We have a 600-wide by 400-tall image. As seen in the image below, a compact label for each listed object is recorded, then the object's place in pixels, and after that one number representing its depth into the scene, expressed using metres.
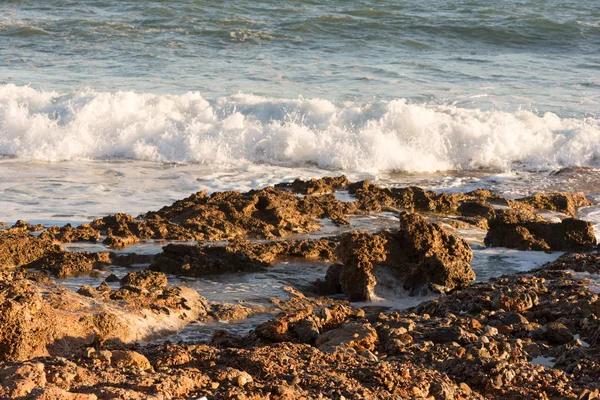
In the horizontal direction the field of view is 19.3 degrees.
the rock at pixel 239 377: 7.47
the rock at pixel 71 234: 15.07
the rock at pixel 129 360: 7.90
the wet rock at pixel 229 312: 11.40
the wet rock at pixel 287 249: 14.33
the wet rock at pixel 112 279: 12.58
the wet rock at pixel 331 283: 13.12
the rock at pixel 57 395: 6.38
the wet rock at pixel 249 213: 15.88
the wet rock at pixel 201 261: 13.49
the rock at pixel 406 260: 12.80
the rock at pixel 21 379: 6.43
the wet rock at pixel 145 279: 11.87
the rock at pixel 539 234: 15.59
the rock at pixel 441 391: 8.02
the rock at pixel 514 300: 11.29
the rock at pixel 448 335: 9.71
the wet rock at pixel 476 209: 18.22
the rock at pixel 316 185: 19.44
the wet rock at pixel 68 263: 13.26
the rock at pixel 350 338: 9.44
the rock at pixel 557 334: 10.12
